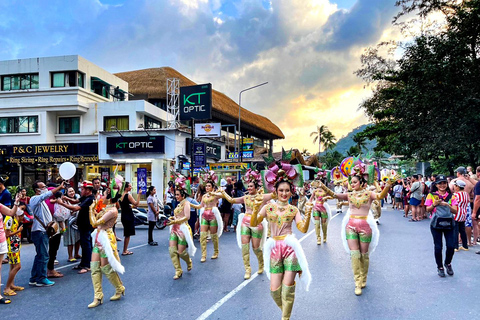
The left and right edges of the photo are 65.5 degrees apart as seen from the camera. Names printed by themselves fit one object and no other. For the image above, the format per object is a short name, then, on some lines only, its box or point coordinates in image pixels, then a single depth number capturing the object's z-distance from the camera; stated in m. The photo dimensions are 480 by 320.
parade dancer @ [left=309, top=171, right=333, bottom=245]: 10.15
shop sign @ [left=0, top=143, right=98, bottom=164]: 24.42
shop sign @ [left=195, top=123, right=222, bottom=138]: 22.49
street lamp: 27.06
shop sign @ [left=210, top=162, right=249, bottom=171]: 22.94
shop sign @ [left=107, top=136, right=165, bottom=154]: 23.19
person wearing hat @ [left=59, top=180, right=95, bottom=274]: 7.37
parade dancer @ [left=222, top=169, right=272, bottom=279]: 7.00
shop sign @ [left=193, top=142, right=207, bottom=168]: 20.03
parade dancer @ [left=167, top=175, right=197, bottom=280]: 6.89
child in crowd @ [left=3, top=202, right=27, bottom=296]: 5.99
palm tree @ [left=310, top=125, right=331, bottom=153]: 71.94
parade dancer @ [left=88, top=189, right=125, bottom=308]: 5.44
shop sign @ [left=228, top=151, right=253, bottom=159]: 28.69
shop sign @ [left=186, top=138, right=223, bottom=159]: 27.81
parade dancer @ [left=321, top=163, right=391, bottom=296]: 6.06
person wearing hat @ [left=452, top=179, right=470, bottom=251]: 8.51
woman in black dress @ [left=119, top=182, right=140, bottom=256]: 9.20
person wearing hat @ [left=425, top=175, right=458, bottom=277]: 6.66
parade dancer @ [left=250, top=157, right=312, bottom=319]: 4.41
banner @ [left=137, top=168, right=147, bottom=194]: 19.14
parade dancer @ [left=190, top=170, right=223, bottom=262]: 8.48
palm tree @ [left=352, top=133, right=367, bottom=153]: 62.09
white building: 24.03
